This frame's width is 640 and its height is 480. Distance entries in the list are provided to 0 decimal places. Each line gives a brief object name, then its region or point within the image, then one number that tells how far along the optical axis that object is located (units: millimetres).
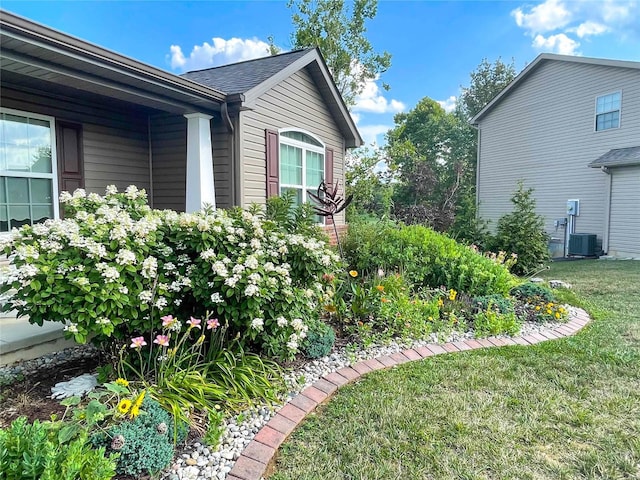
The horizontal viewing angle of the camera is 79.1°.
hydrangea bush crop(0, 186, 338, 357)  2328
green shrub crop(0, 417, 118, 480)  1504
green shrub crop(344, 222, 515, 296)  5172
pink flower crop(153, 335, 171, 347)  2361
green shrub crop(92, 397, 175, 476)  1868
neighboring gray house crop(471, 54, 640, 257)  11508
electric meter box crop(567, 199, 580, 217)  13047
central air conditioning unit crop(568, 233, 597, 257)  12156
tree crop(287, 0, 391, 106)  14852
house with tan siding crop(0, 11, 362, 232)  4195
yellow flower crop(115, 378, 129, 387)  2191
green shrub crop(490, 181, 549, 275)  8562
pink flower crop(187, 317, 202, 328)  2561
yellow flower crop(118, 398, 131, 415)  1954
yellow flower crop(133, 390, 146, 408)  2004
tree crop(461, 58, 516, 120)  26469
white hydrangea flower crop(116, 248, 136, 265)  2422
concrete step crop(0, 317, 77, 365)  3037
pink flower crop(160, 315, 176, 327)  2494
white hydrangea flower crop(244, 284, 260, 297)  2537
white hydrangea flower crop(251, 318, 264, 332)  2621
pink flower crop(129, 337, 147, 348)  2359
